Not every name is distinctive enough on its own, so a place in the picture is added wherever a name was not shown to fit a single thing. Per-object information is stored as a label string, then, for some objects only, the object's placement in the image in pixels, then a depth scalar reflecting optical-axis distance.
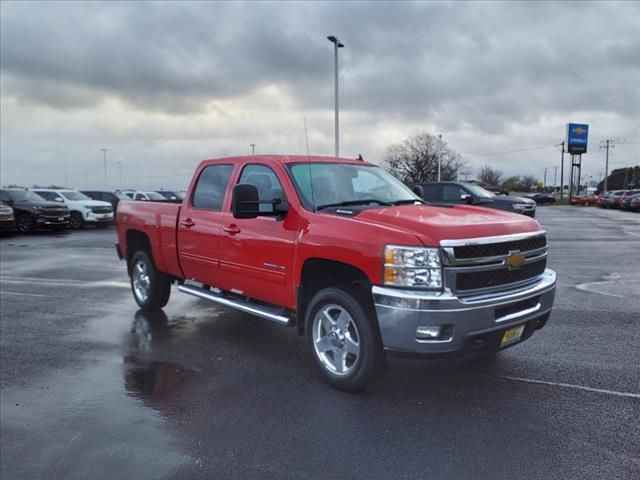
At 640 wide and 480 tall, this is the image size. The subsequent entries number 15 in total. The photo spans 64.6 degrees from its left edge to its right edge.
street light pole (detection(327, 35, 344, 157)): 21.88
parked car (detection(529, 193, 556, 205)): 68.50
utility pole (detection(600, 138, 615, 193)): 84.93
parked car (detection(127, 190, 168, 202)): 28.77
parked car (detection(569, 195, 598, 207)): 60.00
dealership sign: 74.75
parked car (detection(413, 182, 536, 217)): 16.59
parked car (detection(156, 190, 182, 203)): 31.08
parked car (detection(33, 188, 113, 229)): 23.72
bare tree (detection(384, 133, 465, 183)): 74.06
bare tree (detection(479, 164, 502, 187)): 116.38
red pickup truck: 3.60
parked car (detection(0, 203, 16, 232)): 19.33
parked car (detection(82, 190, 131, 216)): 28.38
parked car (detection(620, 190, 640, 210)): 40.91
